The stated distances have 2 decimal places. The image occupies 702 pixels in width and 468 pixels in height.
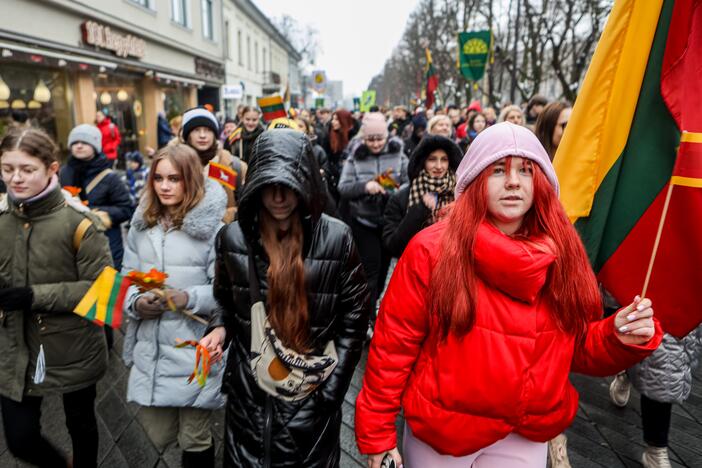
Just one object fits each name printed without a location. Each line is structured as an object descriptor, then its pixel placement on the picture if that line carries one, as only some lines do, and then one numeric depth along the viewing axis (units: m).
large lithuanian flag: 1.83
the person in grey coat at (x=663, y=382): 2.59
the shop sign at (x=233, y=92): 19.47
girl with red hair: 1.64
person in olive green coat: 2.30
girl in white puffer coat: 2.47
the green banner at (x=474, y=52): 13.06
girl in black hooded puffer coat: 1.88
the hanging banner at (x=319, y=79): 26.89
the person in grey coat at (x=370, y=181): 4.59
